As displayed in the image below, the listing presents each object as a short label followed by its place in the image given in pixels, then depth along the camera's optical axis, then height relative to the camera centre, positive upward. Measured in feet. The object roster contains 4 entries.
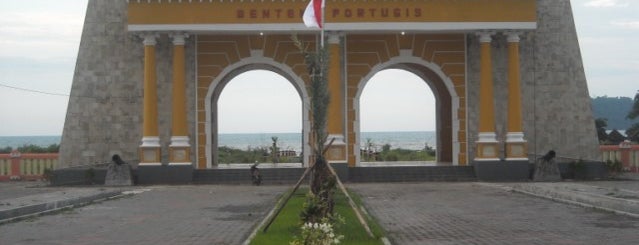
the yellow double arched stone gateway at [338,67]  93.25 +9.56
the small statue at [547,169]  92.99 -2.23
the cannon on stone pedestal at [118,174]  91.20 -2.33
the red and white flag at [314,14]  56.44 +9.11
